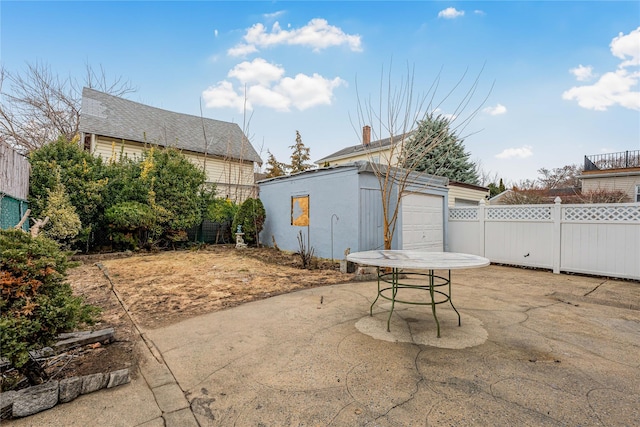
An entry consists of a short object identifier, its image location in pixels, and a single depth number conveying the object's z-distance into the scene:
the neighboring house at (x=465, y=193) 10.80
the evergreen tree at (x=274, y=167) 18.20
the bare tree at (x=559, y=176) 20.73
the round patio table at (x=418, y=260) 2.45
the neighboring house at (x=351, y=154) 14.70
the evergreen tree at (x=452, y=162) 12.86
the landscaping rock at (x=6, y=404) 1.46
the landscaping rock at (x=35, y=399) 1.50
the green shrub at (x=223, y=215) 9.49
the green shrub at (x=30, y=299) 1.49
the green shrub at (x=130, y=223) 7.55
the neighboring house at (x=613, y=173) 12.23
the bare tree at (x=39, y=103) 11.46
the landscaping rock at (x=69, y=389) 1.64
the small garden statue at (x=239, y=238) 9.16
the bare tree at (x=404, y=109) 5.08
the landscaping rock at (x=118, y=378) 1.81
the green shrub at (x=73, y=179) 6.44
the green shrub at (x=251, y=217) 8.91
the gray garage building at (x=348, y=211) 6.14
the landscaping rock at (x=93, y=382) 1.73
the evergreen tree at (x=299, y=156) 18.56
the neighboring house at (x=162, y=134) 11.32
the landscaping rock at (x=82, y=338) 2.25
